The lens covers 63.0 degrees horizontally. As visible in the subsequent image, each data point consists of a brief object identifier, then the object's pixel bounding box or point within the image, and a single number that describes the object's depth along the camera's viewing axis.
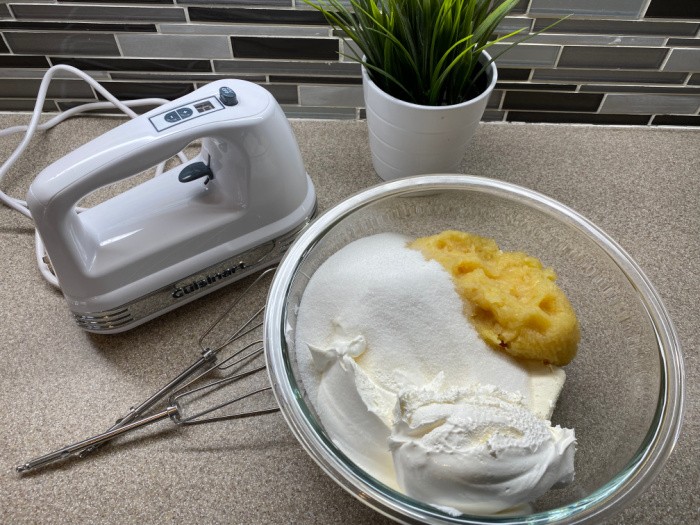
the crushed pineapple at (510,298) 0.49
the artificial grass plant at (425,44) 0.58
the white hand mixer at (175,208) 0.50
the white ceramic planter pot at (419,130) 0.60
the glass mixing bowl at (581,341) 0.42
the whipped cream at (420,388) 0.41
